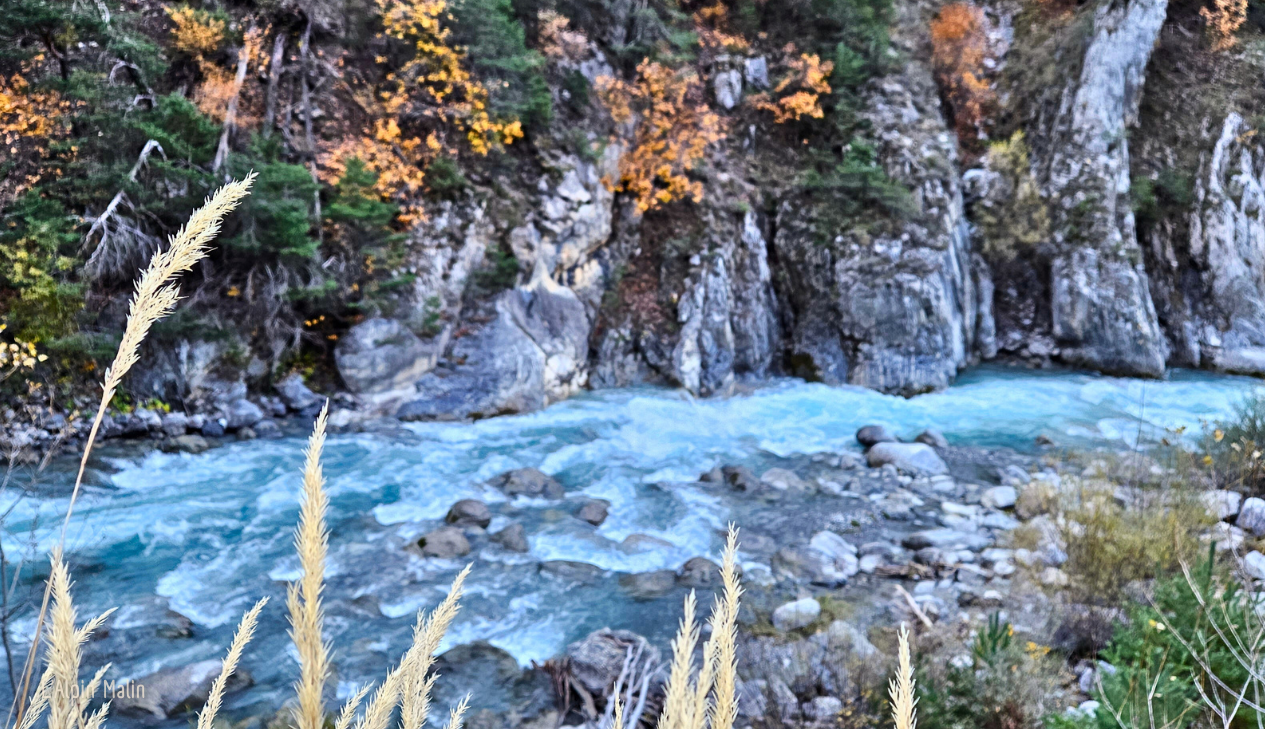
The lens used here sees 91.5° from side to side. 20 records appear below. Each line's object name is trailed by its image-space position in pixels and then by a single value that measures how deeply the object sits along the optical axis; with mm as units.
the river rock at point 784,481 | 7424
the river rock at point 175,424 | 7426
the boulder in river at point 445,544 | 5656
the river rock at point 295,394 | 8445
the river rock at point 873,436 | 8633
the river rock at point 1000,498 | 6652
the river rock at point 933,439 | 8688
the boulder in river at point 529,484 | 7029
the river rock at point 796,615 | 4512
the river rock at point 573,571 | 5410
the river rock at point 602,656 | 3846
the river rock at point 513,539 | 5875
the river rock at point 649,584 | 5172
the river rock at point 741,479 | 7438
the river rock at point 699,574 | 5352
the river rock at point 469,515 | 6266
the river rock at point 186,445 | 7180
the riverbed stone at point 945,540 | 5742
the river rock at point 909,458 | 7793
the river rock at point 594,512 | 6520
